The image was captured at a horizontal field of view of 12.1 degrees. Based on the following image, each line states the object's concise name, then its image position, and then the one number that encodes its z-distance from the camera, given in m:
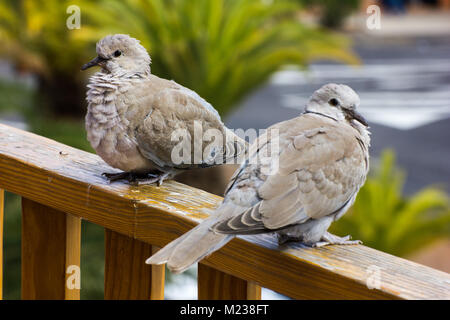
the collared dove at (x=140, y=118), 2.07
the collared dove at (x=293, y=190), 1.88
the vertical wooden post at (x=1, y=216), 2.09
